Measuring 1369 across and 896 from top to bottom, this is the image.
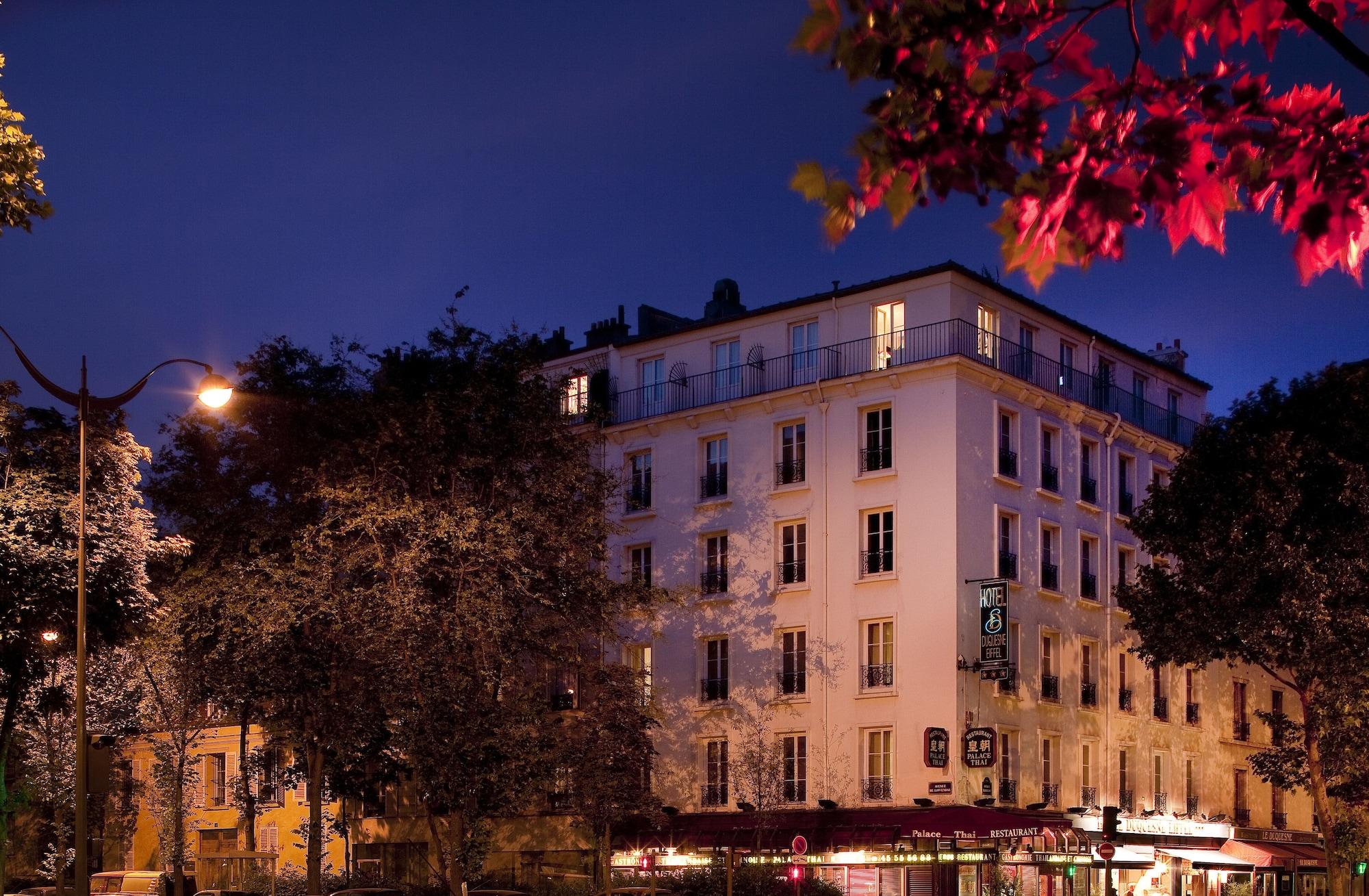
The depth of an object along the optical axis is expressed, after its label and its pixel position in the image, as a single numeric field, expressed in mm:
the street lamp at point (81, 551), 22984
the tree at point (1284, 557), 41750
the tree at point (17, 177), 18562
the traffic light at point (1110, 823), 32719
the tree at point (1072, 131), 6324
